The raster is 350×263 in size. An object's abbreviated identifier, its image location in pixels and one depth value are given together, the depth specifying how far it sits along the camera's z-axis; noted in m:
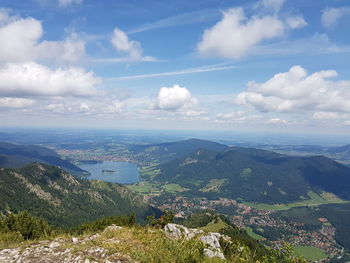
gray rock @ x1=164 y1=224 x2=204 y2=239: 35.67
